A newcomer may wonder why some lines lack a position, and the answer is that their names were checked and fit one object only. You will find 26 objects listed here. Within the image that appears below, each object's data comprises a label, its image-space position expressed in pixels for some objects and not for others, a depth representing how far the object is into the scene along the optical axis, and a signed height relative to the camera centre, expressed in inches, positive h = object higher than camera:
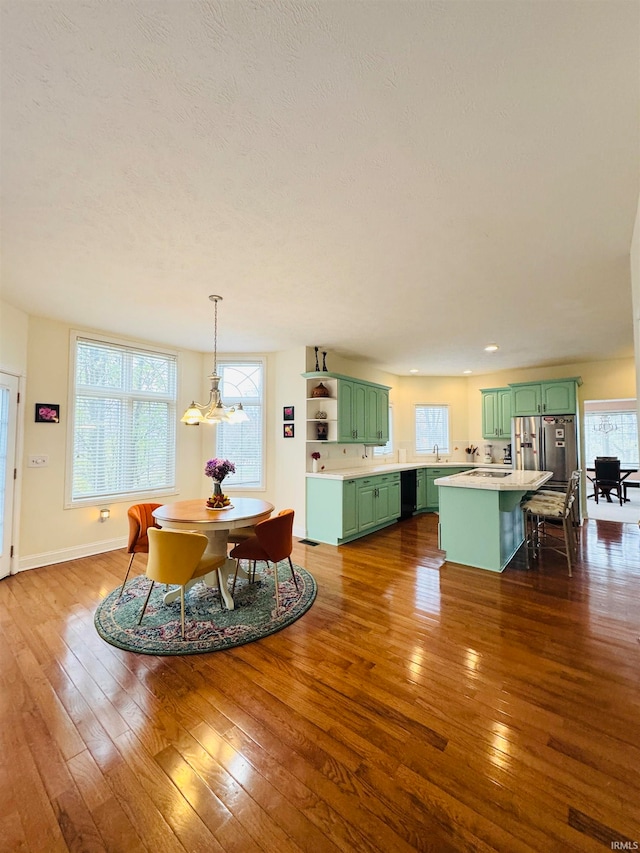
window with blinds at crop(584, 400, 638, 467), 356.5 +4.2
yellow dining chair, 96.1 -33.6
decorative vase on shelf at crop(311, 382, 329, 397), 203.3 +28.6
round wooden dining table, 109.3 -27.2
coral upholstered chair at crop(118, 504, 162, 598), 122.6 -35.3
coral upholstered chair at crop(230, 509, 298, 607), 112.3 -36.0
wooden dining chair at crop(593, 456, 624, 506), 295.1 -35.3
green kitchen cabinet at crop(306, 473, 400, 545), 184.2 -40.5
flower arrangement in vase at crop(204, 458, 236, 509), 129.1 -14.6
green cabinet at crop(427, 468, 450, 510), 267.6 -39.5
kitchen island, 145.9 -36.2
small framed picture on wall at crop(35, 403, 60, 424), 154.3 +11.8
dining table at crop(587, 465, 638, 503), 297.8 -34.6
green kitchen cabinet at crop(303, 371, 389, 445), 203.2 +19.0
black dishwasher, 245.3 -41.3
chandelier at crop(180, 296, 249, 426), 123.3 +9.5
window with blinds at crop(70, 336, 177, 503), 167.8 +9.5
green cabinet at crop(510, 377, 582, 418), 227.5 +27.9
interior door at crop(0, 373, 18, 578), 139.9 -7.4
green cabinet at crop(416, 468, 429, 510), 263.3 -40.6
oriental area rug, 94.6 -57.5
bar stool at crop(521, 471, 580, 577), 150.3 -34.8
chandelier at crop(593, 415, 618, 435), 365.4 +12.9
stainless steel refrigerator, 223.6 -5.4
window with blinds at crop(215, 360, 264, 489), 211.9 +6.3
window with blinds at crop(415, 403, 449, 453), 293.4 +7.3
